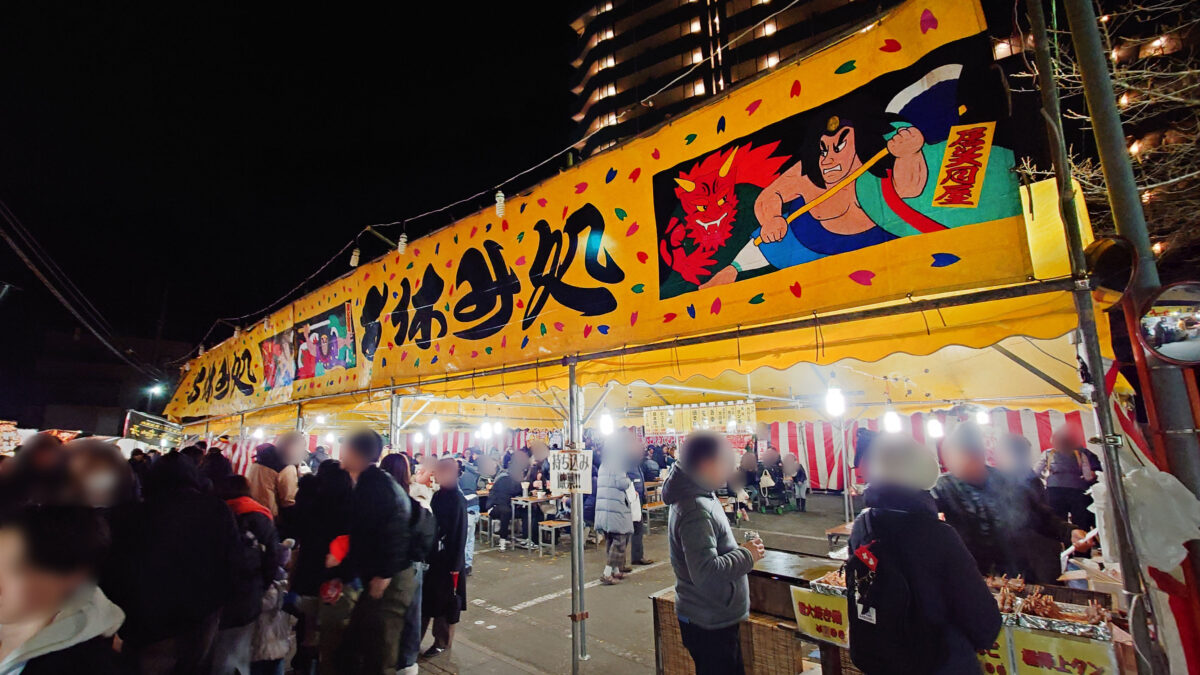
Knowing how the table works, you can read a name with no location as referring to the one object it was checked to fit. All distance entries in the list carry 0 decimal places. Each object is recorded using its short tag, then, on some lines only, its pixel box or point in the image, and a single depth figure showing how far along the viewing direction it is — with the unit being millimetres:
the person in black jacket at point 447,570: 5574
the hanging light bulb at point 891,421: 9417
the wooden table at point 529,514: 10922
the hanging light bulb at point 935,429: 10578
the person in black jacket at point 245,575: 3783
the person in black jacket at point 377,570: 4102
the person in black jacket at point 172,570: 2967
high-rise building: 43281
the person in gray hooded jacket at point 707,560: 3197
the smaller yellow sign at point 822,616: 3518
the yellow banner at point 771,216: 3213
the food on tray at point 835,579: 3773
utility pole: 2340
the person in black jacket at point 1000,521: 4398
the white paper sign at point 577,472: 5195
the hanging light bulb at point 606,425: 9594
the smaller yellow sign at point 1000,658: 3014
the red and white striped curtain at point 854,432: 11242
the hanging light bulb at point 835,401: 7043
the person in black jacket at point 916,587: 2348
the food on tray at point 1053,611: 3115
